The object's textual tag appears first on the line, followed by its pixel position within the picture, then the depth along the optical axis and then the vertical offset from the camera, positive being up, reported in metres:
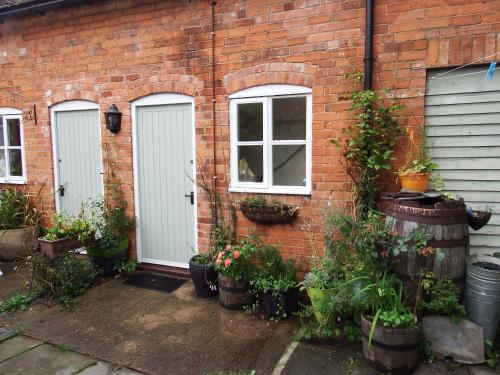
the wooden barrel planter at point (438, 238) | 2.92 -0.70
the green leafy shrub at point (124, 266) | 5.00 -1.55
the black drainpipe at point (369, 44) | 3.56 +1.08
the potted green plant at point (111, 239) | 4.90 -1.17
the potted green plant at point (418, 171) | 3.36 -0.17
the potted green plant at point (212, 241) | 4.19 -1.07
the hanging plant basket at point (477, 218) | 3.06 -0.56
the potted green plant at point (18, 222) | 5.59 -1.09
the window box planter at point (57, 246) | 4.29 -1.11
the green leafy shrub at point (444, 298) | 2.89 -1.18
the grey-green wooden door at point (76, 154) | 5.34 +0.01
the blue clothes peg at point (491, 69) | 3.17 +0.73
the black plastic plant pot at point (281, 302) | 3.68 -1.54
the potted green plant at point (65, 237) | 4.31 -1.02
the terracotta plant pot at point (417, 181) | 3.36 -0.27
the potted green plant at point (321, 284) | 3.27 -1.24
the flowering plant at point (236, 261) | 3.83 -1.16
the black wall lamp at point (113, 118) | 4.87 +0.49
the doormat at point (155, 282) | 4.57 -1.68
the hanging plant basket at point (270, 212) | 4.08 -0.67
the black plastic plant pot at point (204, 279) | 4.16 -1.46
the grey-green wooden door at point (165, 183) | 4.74 -0.40
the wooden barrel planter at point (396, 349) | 2.67 -1.47
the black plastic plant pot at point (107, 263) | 4.93 -1.49
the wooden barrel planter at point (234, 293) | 3.89 -1.52
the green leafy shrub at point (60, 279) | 4.28 -1.49
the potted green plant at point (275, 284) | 3.69 -1.35
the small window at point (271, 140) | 4.08 +0.16
